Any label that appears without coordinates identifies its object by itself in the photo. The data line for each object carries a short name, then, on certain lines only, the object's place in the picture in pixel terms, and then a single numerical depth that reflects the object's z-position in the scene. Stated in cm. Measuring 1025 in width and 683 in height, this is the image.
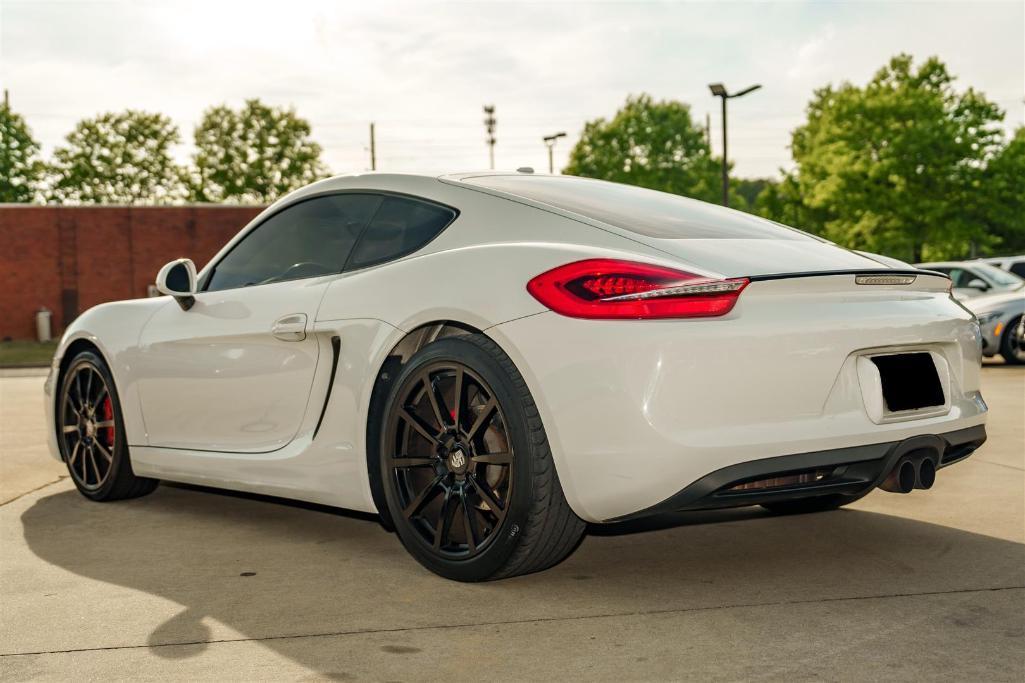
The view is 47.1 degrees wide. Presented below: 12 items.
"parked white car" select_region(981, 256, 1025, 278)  1944
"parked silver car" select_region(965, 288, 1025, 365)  1581
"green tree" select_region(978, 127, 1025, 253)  4594
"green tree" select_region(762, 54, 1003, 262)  4656
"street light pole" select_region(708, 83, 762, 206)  3291
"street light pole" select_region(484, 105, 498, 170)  6250
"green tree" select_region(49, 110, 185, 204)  7150
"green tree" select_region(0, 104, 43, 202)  6931
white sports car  349
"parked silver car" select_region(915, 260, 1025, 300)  1639
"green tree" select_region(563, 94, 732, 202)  7844
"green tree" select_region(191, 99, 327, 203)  7400
